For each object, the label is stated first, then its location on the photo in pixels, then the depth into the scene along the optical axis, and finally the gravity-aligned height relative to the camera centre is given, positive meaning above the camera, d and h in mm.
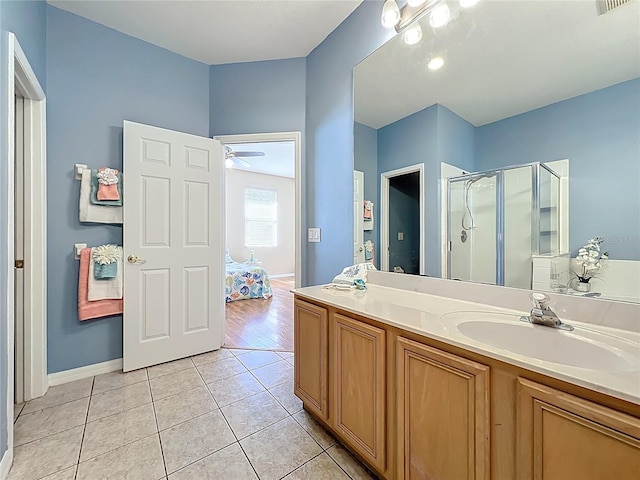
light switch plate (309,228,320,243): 2406 +32
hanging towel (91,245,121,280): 2082 -180
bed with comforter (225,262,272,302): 4539 -753
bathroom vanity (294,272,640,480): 631 -451
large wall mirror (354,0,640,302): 988 +424
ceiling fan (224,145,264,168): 4398 +1449
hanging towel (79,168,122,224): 2067 +220
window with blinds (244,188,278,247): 6695 +523
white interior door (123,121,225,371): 2221 -58
